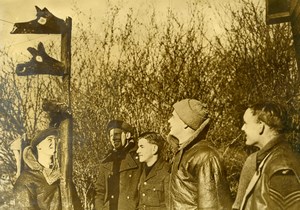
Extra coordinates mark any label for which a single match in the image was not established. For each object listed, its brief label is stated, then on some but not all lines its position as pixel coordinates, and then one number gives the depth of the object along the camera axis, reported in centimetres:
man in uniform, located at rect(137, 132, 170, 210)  469
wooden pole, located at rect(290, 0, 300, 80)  474
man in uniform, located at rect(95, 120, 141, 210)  477
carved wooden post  492
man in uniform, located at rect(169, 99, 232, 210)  454
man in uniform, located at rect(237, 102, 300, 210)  443
